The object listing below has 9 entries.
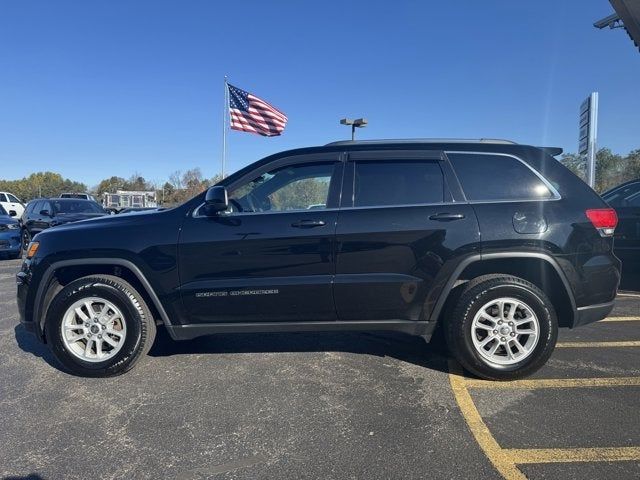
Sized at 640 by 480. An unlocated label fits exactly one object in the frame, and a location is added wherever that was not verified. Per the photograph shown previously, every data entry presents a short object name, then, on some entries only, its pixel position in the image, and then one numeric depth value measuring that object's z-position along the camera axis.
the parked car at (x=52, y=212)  12.90
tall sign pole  11.32
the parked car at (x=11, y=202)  23.12
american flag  16.44
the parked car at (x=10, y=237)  11.95
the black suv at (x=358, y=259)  3.69
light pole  17.27
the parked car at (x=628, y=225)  7.08
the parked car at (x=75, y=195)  29.66
